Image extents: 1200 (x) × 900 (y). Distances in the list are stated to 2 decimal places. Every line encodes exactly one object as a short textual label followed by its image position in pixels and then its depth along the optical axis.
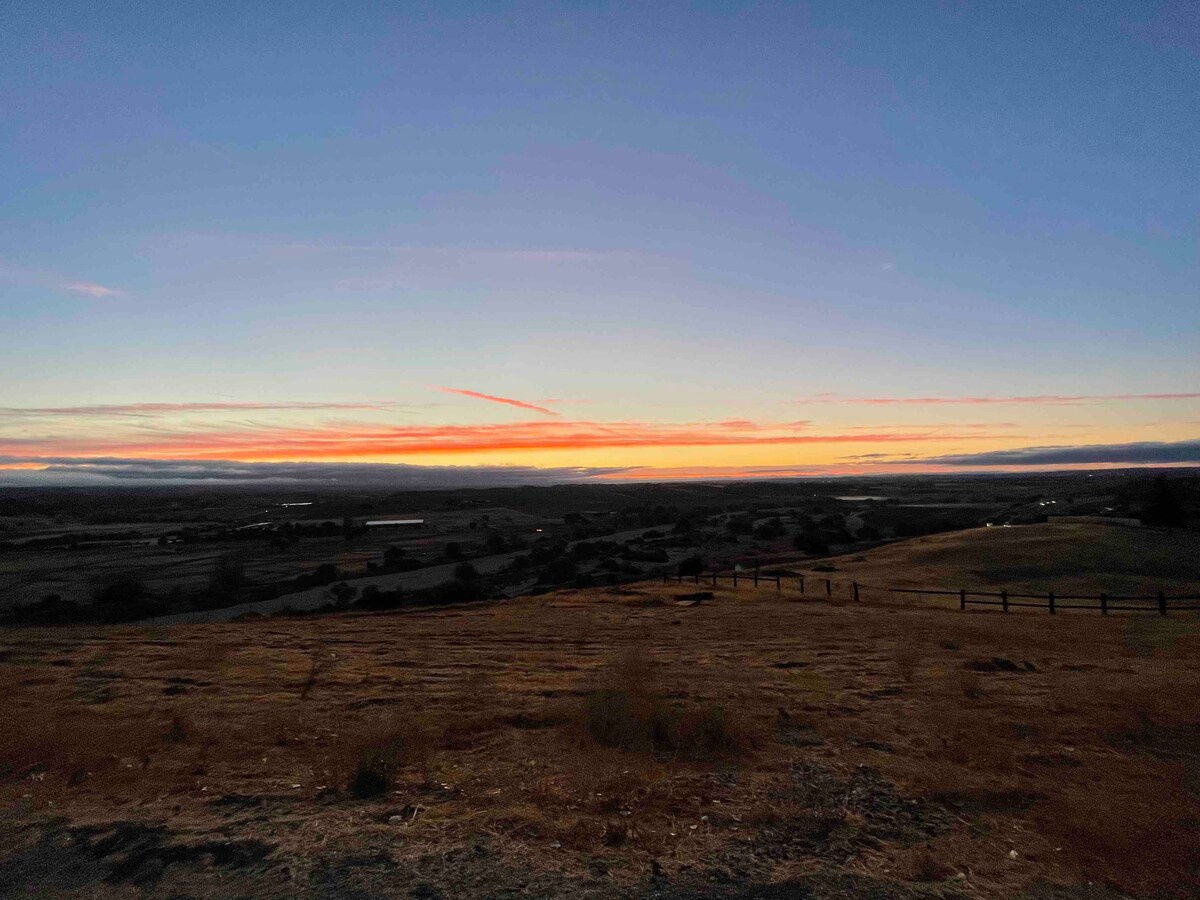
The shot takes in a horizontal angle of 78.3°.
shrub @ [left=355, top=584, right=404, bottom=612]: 38.22
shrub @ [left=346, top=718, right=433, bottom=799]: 9.20
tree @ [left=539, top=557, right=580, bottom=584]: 48.78
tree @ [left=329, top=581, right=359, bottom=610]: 40.38
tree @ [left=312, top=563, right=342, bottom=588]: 48.62
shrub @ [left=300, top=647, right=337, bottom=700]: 14.33
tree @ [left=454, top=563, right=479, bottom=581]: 49.05
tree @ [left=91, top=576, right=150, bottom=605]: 37.72
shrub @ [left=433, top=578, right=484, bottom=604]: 39.56
